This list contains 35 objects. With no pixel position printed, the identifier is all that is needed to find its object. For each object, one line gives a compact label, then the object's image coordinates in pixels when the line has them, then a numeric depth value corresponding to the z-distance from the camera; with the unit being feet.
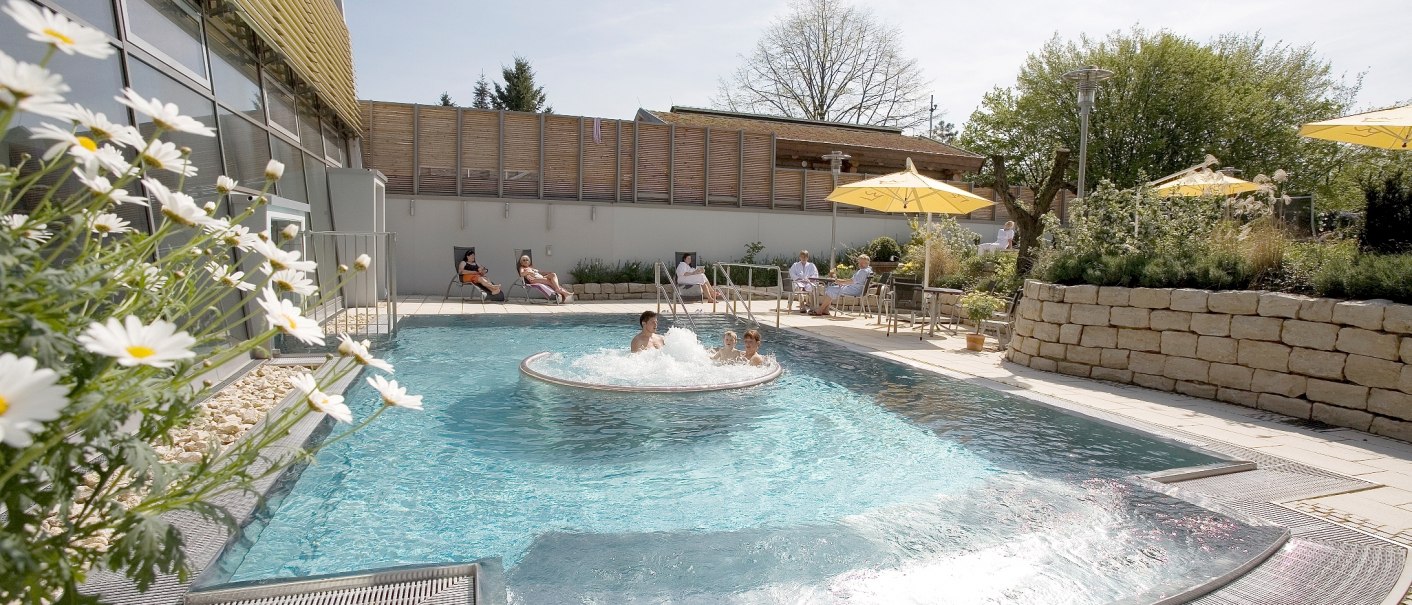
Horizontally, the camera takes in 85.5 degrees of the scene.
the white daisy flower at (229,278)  5.28
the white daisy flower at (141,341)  3.12
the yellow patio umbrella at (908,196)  36.40
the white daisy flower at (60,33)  3.25
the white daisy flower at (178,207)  4.39
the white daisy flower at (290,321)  4.27
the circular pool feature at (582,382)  22.58
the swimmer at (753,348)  26.27
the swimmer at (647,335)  27.73
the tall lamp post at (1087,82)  32.39
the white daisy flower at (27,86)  3.17
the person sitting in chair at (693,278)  47.87
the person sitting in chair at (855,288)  43.74
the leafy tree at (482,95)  140.67
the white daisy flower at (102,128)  4.31
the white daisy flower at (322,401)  4.33
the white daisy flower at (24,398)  2.73
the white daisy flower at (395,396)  4.60
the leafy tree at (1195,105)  81.35
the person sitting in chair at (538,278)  47.65
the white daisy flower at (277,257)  4.66
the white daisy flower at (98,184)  4.35
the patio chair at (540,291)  47.26
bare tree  107.04
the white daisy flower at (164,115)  4.41
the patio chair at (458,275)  47.14
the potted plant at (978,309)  31.48
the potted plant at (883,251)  58.80
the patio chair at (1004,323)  31.60
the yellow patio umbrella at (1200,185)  36.01
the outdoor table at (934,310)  35.47
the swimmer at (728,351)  27.25
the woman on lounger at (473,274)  45.98
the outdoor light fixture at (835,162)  55.26
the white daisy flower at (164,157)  4.63
